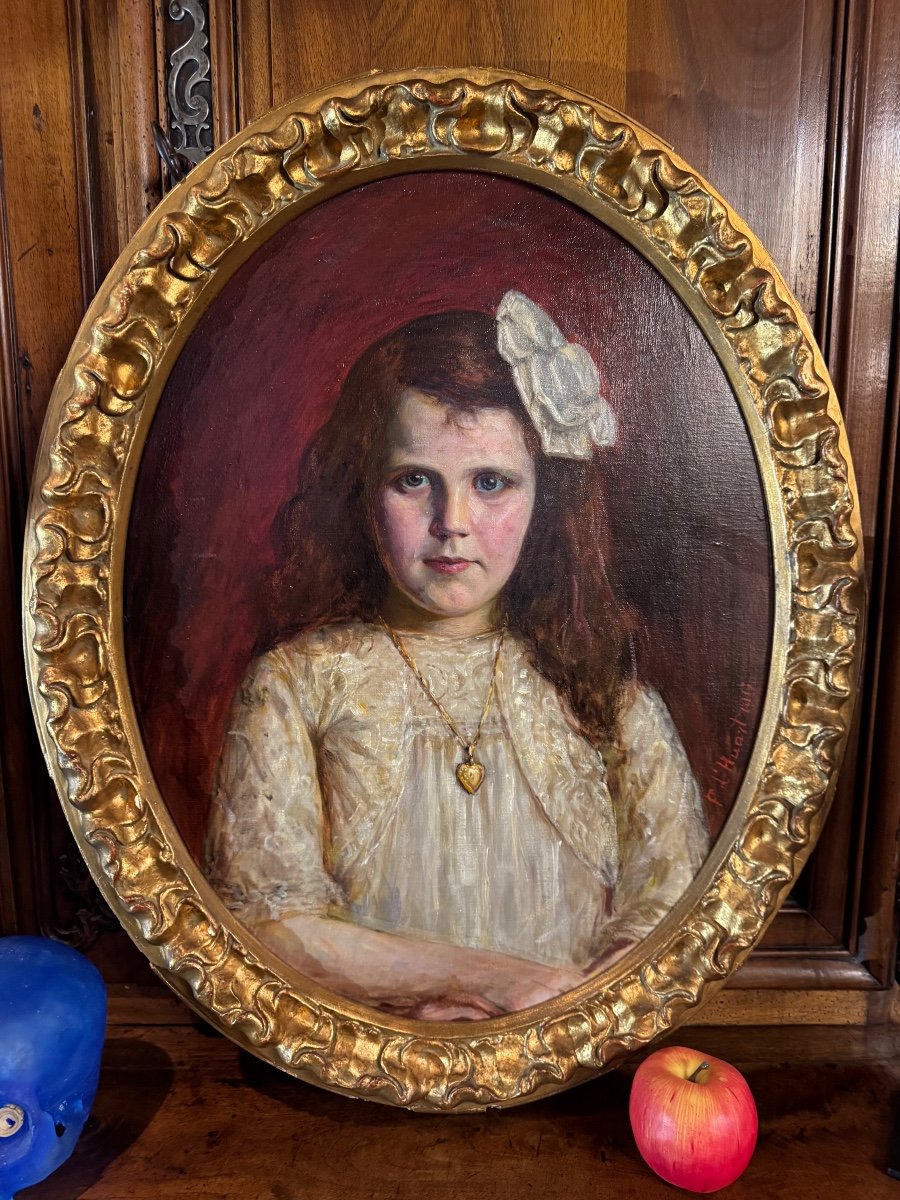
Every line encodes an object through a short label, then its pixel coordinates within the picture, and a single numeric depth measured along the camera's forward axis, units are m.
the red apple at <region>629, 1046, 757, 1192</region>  0.76
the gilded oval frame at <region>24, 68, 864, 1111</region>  0.79
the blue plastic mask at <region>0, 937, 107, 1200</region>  0.73
